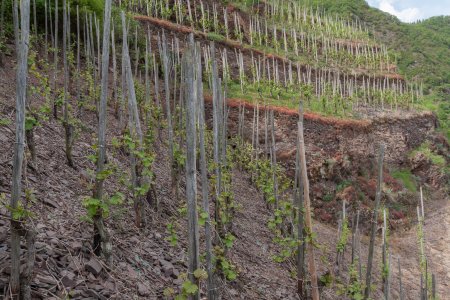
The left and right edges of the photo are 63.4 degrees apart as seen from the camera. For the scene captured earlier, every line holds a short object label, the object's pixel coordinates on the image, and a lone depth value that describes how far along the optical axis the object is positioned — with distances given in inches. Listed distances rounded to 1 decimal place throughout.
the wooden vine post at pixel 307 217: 197.8
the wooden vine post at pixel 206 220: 158.6
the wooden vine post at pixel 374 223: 244.4
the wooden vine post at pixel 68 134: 254.5
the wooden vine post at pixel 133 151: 220.5
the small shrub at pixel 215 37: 1188.4
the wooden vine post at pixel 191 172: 140.6
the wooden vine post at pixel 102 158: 157.2
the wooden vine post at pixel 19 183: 111.5
